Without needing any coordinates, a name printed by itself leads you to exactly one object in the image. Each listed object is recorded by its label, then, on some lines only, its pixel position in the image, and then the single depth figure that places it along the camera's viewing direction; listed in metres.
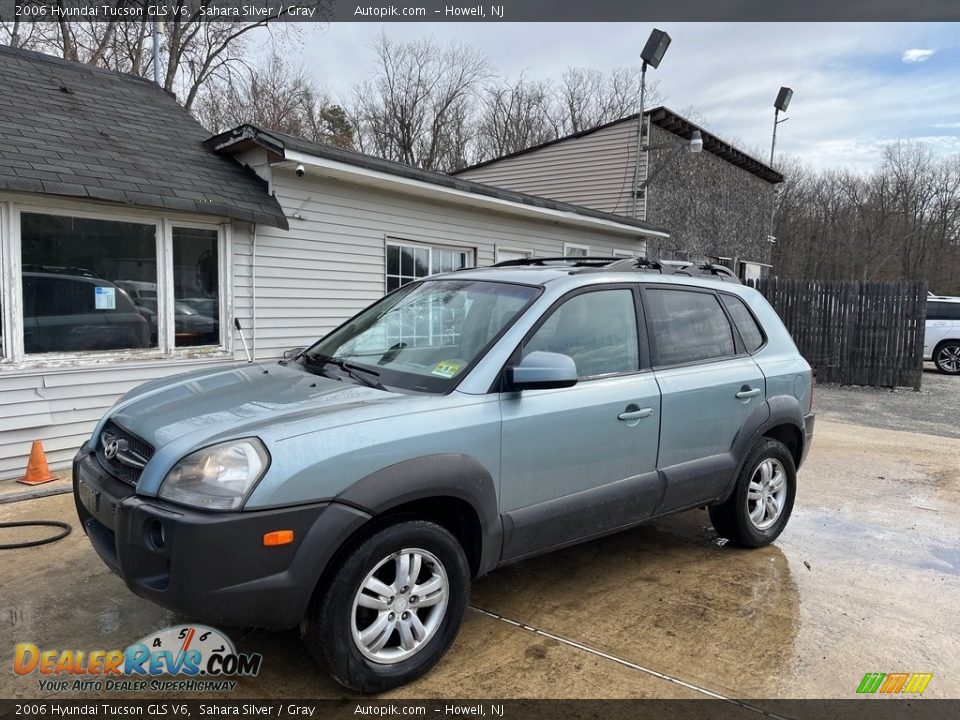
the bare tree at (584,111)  33.69
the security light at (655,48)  14.05
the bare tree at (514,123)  35.28
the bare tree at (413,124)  33.31
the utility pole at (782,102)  21.44
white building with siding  5.45
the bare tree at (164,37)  19.11
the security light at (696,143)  12.78
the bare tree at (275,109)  23.48
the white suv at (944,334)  14.84
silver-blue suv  2.30
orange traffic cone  5.33
